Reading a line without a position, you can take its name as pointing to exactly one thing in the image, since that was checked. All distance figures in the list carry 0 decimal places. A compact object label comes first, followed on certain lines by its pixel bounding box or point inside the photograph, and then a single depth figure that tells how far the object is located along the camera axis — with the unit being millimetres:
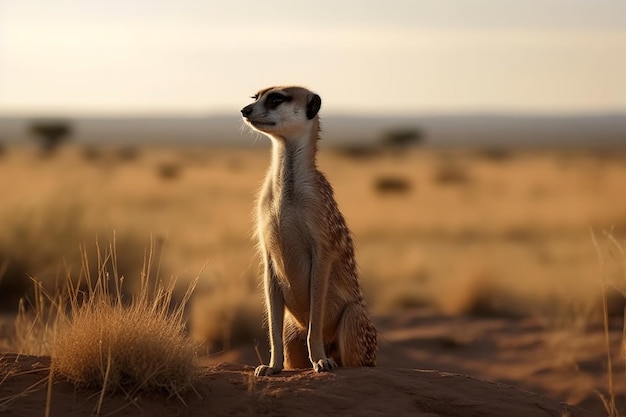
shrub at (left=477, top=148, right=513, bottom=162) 63281
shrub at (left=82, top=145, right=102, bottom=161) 53038
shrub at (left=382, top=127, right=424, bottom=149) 68438
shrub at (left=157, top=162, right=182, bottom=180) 40656
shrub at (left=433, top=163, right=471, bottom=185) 39906
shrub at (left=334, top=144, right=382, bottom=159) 59653
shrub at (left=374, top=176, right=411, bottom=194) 35250
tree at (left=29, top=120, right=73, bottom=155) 59719
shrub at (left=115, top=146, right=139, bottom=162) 55975
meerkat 6547
